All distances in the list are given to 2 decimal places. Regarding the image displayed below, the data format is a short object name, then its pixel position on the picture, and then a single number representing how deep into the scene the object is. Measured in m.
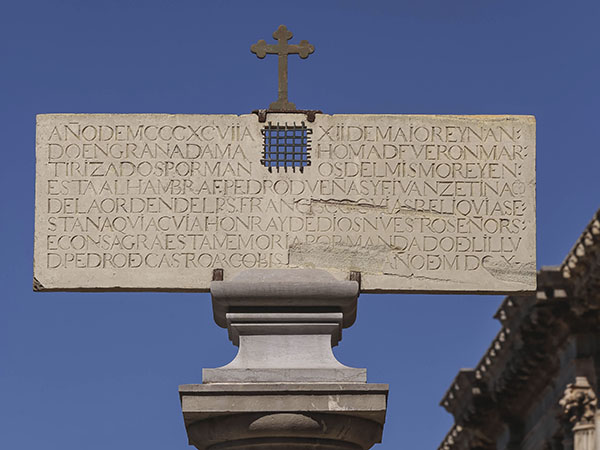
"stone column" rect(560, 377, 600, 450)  31.38
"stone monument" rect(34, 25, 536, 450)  14.81
